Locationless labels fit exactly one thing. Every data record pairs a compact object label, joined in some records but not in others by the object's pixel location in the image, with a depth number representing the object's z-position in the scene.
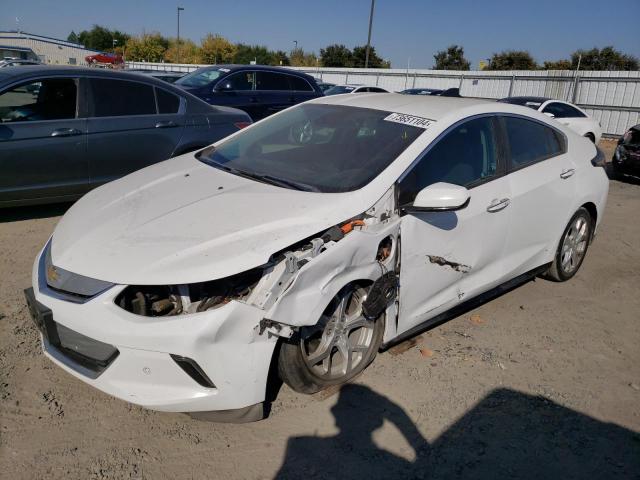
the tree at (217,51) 58.91
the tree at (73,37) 86.39
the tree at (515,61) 47.72
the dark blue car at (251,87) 10.14
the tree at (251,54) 58.81
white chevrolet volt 2.39
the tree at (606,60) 41.59
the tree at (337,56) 56.66
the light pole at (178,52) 58.69
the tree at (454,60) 53.62
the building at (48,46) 48.78
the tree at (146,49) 62.72
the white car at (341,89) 16.69
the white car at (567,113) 12.70
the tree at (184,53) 60.78
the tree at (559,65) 44.11
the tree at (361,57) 55.45
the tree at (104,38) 71.29
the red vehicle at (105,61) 37.72
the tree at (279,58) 60.00
